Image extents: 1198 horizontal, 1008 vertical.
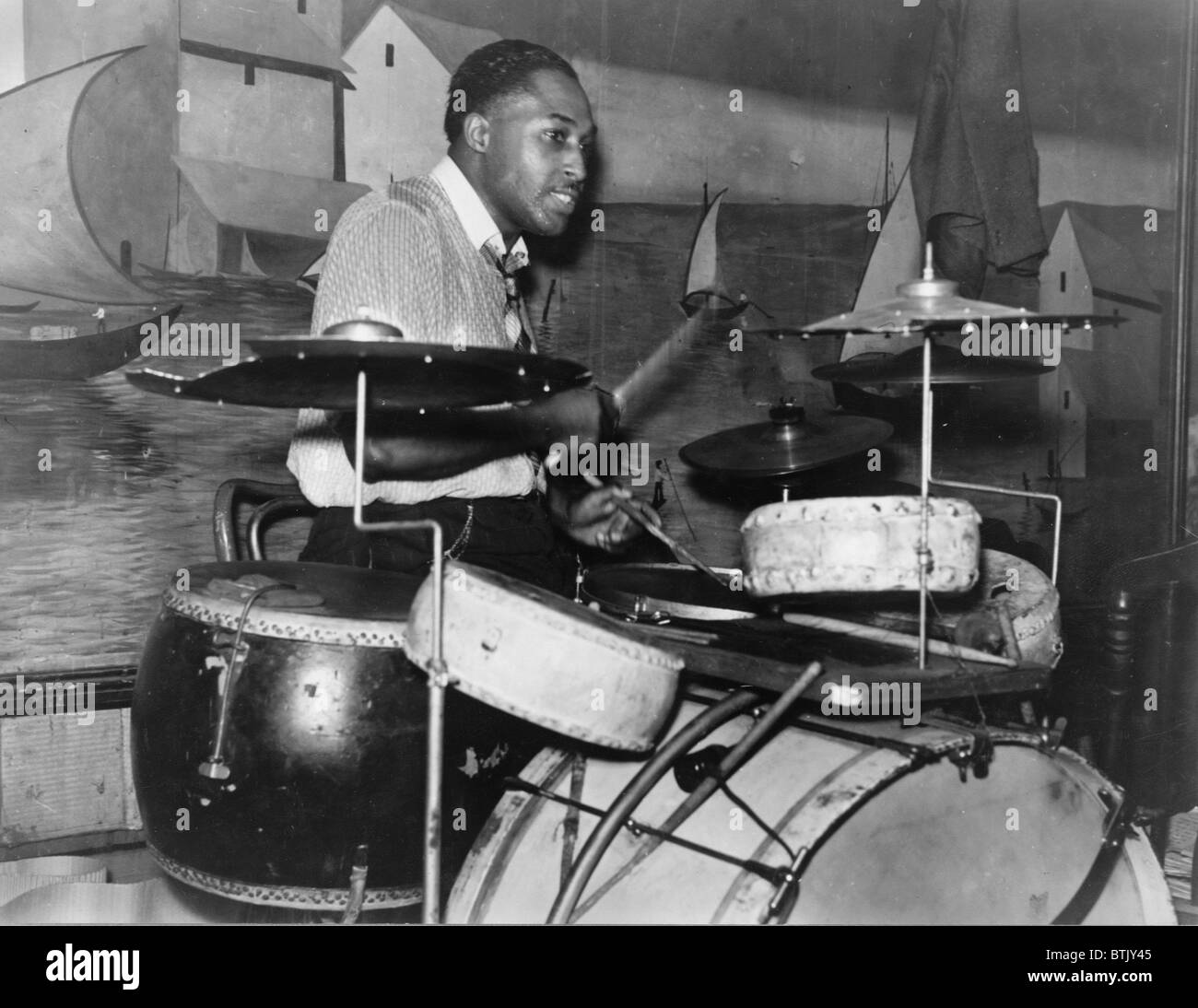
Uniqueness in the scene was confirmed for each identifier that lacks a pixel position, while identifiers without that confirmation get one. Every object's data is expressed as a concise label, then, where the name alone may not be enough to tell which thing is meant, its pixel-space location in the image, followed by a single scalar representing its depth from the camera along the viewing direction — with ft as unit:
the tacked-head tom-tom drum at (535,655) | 4.89
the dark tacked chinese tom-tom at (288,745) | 6.01
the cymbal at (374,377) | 4.56
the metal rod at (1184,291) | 12.00
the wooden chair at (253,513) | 7.84
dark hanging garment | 12.89
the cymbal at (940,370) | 7.16
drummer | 6.96
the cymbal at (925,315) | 5.21
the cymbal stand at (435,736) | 4.84
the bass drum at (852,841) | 5.50
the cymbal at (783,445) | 8.81
